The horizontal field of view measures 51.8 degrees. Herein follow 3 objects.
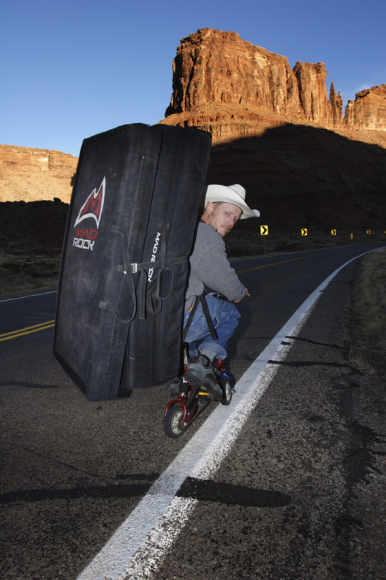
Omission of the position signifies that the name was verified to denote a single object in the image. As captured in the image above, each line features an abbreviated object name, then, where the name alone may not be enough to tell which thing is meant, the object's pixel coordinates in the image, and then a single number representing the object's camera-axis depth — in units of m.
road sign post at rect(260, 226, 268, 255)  28.22
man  2.82
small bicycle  2.68
